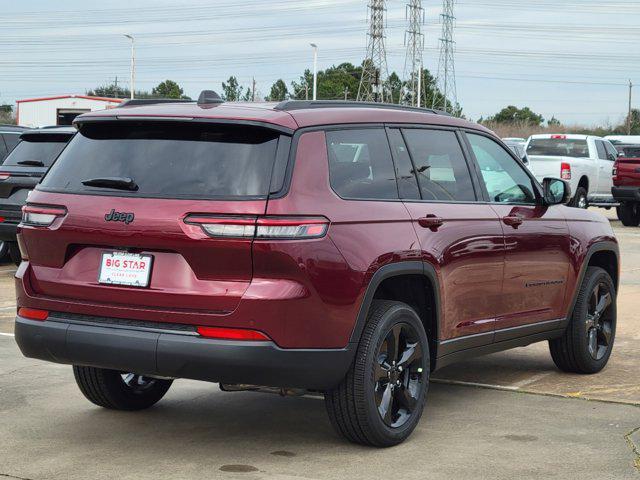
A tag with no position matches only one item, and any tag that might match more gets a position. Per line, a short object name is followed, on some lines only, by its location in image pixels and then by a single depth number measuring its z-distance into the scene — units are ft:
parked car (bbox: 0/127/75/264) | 46.65
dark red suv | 17.80
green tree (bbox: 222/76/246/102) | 271.08
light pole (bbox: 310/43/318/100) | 216.13
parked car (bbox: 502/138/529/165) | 84.64
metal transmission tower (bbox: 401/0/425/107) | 248.52
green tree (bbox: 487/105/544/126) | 359.46
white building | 229.86
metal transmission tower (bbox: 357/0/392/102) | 230.48
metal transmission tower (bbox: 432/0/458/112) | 236.84
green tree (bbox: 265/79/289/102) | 287.03
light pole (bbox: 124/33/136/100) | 223.92
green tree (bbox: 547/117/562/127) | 362.61
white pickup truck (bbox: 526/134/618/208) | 88.94
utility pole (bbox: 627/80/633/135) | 335.55
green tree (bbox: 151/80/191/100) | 309.22
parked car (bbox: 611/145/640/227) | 82.43
